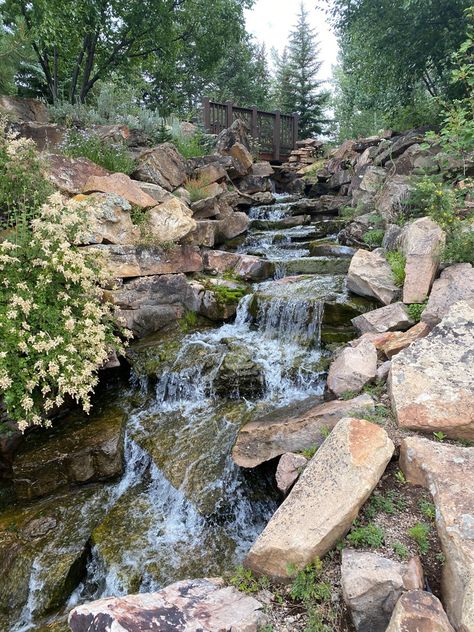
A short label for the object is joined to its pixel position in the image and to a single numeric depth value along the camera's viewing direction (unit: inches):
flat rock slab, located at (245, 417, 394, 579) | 105.0
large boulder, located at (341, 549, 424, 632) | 88.7
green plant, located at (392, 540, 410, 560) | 99.9
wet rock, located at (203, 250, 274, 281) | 305.3
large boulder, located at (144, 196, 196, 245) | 280.5
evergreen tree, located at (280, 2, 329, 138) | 852.6
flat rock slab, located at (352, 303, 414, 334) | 201.5
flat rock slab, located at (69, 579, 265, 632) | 84.3
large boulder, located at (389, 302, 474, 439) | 130.9
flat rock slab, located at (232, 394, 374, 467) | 150.9
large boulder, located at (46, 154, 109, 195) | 258.2
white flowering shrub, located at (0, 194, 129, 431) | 157.2
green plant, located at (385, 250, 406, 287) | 229.5
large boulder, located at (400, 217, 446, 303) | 206.4
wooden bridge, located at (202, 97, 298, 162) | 569.1
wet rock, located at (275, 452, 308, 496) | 135.2
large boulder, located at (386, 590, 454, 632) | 75.2
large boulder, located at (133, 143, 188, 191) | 329.1
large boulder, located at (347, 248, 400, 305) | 228.5
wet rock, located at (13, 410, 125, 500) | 170.7
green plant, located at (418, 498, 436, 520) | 109.5
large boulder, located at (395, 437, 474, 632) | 83.0
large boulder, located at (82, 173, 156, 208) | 268.8
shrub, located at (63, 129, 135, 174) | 303.9
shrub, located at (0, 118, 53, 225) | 202.8
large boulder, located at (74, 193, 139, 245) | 251.4
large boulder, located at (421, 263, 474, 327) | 181.7
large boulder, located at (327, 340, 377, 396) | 169.0
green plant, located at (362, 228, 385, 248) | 299.1
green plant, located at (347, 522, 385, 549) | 104.0
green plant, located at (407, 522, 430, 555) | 102.2
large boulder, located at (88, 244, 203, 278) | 256.2
